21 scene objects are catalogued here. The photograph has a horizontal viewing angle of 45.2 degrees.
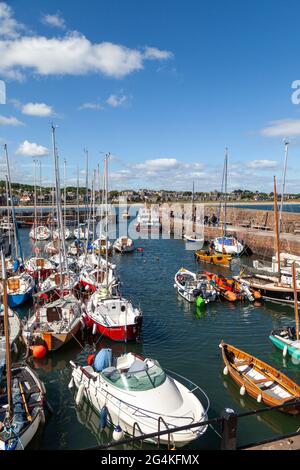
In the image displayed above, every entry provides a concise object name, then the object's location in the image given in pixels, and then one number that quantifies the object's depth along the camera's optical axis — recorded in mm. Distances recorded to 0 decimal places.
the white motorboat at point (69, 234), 74512
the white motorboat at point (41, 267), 36538
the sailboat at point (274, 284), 31547
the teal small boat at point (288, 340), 20875
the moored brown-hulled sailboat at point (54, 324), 21047
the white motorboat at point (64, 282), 27781
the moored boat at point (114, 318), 22406
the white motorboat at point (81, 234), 75088
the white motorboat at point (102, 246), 56703
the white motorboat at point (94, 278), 30781
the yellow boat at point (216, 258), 49656
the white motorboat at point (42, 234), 73188
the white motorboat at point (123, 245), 61719
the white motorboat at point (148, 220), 96000
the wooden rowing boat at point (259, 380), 16031
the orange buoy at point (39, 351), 20297
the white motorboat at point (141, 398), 12891
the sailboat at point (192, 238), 71562
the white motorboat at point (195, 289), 31469
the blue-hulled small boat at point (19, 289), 30406
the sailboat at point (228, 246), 55041
